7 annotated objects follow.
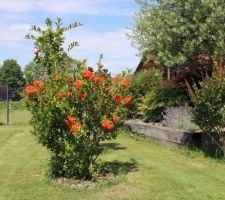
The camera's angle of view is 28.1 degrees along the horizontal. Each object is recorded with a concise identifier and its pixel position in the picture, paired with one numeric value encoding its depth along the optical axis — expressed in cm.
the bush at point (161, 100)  1432
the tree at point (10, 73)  8506
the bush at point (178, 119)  1190
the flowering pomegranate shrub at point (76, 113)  738
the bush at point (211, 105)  920
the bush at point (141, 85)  1688
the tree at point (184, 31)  1242
